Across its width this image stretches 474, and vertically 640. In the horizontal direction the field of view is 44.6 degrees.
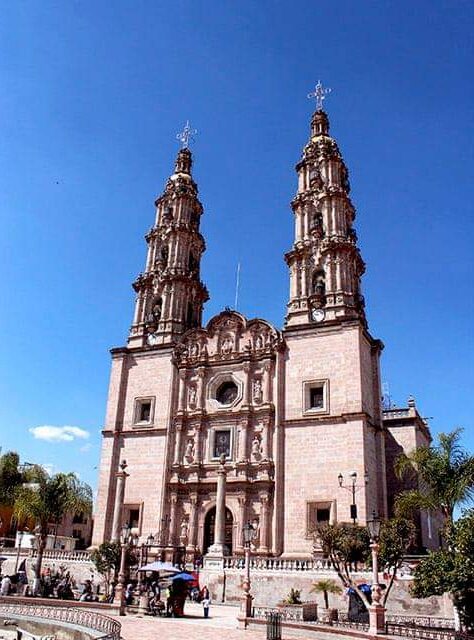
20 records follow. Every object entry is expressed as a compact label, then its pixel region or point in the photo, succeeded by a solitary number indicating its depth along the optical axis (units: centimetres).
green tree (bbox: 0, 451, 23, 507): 3966
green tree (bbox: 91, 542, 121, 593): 2538
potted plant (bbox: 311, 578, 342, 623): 1981
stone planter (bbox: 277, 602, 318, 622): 1935
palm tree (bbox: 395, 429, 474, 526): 2242
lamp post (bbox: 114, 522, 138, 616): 2056
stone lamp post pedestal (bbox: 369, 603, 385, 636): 1541
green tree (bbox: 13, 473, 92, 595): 2964
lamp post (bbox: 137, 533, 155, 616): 2120
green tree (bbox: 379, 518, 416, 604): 1908
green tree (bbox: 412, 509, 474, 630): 1570
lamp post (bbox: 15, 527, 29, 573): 3064
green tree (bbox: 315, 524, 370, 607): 2008
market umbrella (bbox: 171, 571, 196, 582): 2058
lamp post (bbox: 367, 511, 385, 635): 1547
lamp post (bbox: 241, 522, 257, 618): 1845
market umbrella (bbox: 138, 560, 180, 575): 2198
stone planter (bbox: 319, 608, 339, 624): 1958
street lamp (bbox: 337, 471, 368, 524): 2723
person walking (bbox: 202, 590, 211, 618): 2022
